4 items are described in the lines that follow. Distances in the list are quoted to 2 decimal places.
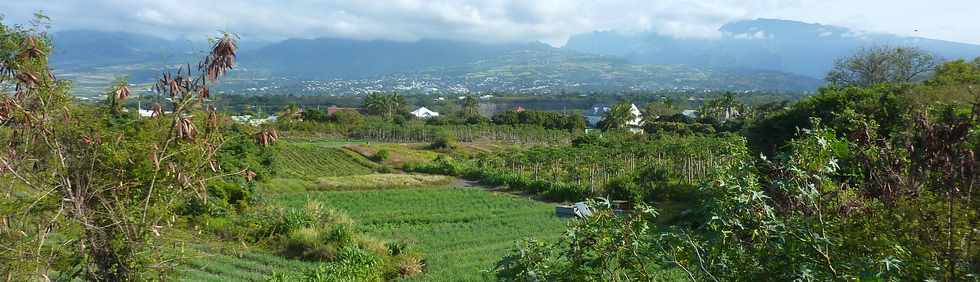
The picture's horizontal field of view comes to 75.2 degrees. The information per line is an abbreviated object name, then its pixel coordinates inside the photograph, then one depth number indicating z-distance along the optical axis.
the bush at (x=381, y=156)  48.23
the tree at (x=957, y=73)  28.83
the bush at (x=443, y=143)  57.44
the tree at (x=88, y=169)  3.94
